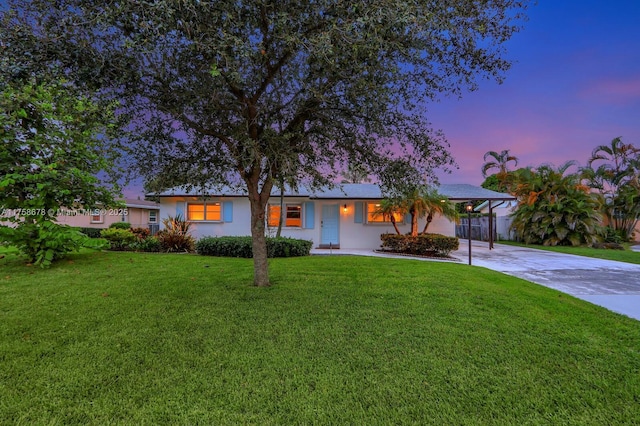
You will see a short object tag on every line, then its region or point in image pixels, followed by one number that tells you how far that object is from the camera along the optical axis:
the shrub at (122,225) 16.59
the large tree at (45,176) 6.84
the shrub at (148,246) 11.59
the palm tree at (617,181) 19.12
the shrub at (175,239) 11.57
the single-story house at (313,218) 14.37
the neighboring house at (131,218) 19.88
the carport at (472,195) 13.53
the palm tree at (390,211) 12.29
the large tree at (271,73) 3.59
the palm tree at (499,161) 26.50
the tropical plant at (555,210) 16.83
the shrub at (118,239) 11.73
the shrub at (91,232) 16.87
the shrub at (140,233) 12.35
